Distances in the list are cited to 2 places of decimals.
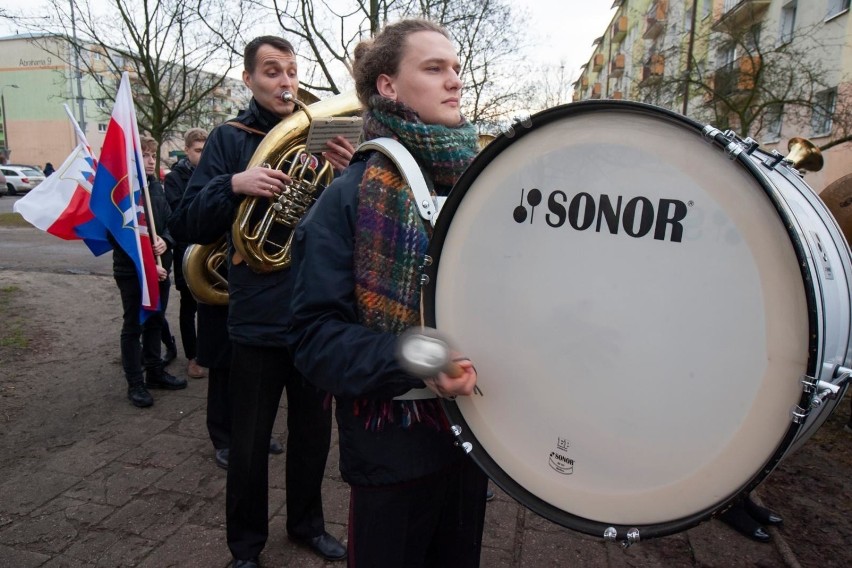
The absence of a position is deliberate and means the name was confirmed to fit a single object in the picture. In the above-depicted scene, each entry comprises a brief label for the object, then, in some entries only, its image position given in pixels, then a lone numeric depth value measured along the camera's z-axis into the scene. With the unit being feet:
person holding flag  12.17
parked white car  89.15
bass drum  3.20
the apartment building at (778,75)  36.45
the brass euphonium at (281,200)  7.47
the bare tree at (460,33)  36.88
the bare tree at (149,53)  50.55
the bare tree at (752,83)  34.99
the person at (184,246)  13.58
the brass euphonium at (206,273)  10.74
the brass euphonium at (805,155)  6.77
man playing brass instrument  7.34
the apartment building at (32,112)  142.82
